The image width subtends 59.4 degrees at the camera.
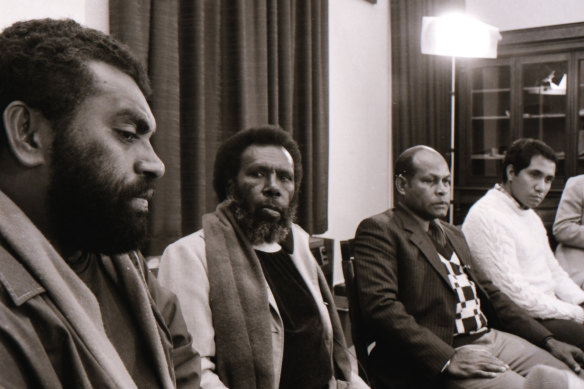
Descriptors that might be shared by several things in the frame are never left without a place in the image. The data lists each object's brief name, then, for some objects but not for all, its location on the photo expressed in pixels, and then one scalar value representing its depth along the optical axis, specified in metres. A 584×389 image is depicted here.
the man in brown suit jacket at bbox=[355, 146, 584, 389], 1.85
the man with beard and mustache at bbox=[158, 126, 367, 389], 1.40
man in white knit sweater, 2.35
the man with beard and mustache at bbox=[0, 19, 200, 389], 0.69
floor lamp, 3.64
